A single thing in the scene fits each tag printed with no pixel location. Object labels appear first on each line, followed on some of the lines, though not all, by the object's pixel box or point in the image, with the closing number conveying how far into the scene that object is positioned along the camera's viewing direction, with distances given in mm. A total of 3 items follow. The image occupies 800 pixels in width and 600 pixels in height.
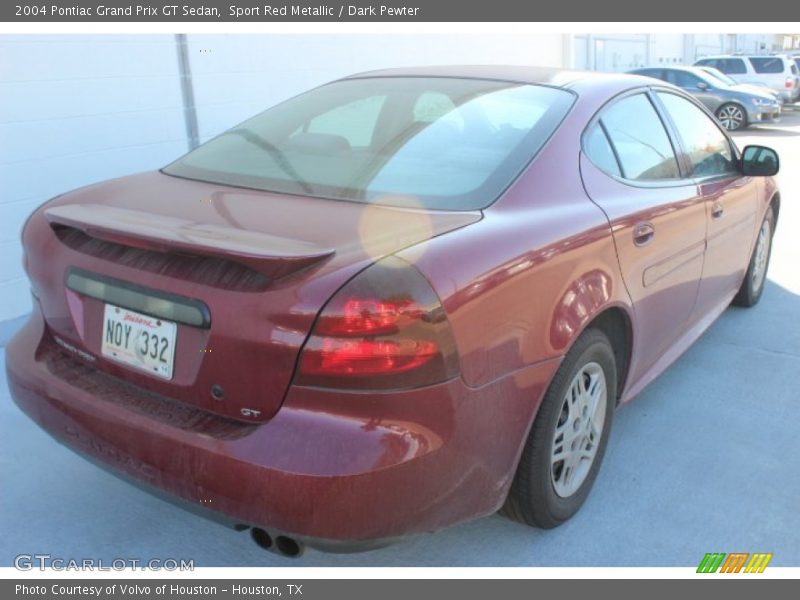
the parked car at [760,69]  20688
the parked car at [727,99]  17078
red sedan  1961
